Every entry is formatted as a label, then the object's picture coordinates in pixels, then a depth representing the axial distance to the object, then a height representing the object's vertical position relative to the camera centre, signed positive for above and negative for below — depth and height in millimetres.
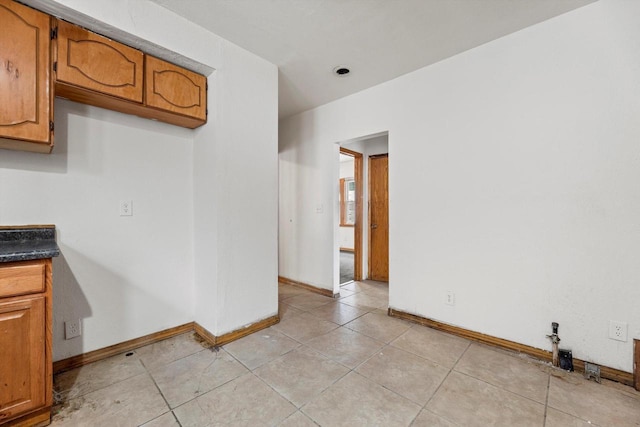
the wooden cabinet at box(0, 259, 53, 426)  1311 -648
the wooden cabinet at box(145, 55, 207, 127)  2021 +996
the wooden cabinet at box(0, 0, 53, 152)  1464 +769
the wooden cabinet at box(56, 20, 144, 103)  1673 +1001
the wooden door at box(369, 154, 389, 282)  4301 -78
